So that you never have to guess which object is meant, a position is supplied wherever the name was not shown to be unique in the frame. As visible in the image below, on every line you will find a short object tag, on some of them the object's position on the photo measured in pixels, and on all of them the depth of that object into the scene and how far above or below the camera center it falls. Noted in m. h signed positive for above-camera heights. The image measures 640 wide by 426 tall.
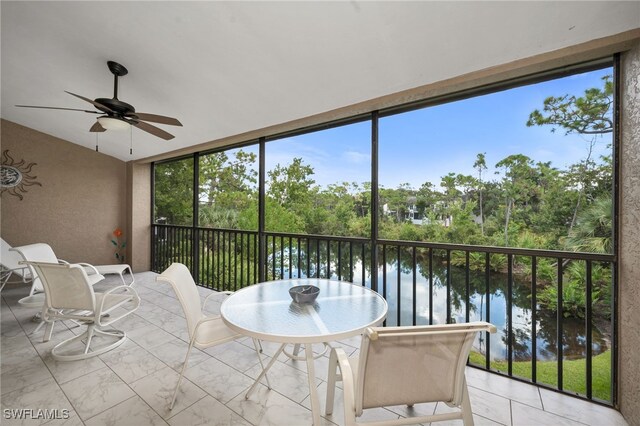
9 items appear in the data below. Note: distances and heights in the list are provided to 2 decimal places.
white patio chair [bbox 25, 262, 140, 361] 2.26 -0.81
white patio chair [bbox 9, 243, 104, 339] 2.64 -0.76
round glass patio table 1.40 -0.63
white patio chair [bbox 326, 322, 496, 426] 1.09 -0.70
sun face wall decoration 4.28 +0.62
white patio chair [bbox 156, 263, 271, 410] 1.76 -0.76
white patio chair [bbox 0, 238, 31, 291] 3.37 -0.63
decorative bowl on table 1.79 -0.55
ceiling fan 2.15 +0.87
